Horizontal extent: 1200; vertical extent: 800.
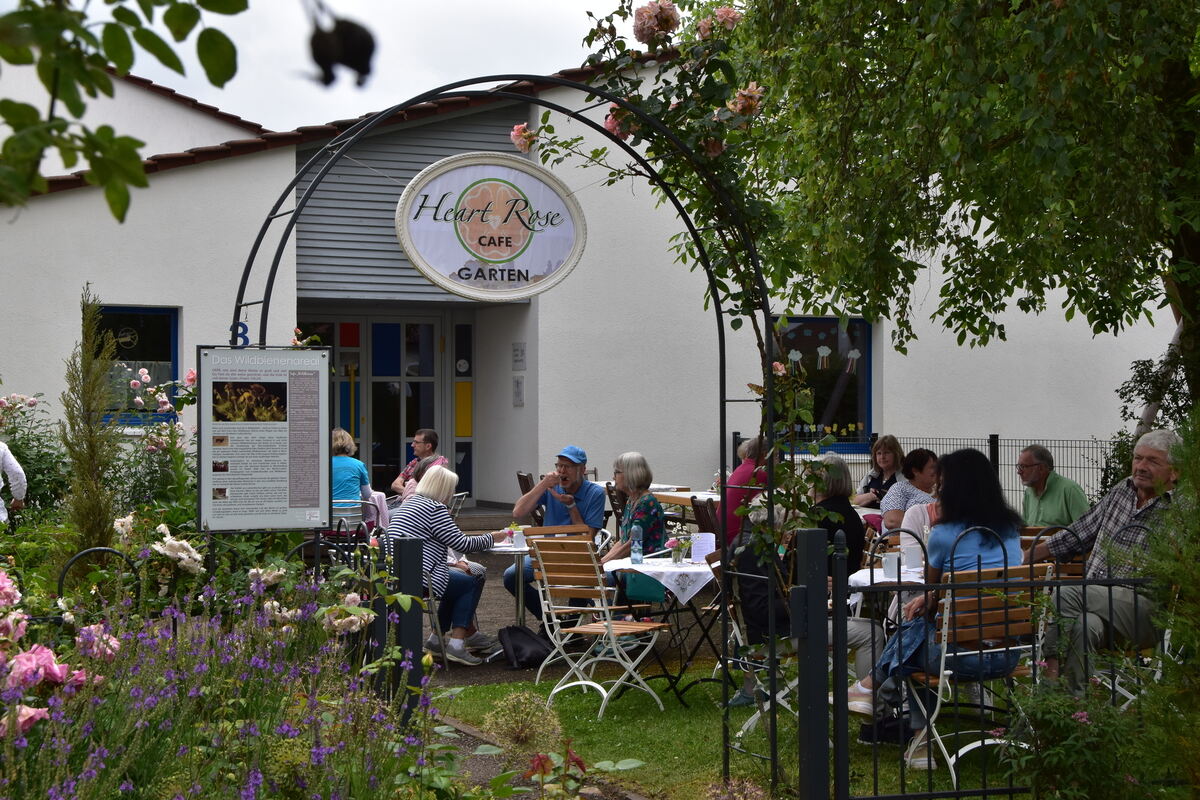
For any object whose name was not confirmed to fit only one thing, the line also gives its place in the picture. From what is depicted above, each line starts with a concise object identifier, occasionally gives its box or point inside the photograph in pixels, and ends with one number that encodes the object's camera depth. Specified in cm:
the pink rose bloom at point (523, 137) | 596
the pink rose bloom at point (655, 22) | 529
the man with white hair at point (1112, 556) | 512
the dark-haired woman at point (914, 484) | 936
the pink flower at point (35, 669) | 308
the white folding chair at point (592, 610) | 738
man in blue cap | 960
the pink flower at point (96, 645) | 363
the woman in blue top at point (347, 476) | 1023
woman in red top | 857
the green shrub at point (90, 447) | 639
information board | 541
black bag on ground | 855
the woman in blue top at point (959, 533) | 601
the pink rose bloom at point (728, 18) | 549
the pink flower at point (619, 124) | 549
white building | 1363
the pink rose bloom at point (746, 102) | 539
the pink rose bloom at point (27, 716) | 305
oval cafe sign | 1112
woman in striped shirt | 852
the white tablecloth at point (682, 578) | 756
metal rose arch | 521
